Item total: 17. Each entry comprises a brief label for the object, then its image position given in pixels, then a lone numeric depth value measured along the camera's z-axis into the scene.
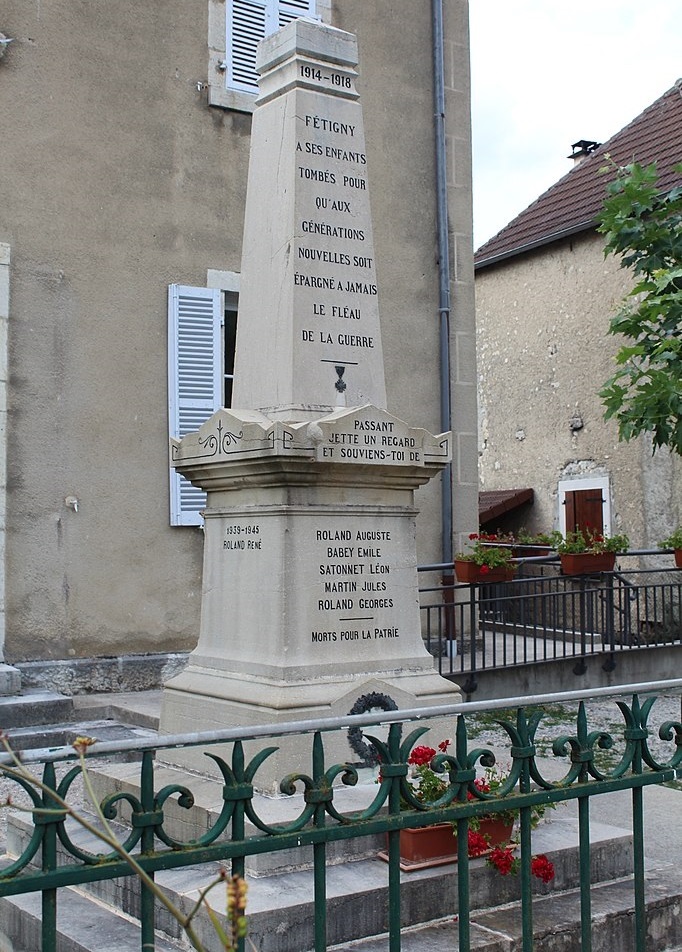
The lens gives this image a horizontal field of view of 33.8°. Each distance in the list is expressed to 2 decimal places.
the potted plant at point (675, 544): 11.04
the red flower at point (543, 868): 3.51
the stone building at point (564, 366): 14.43
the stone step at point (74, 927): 3.53
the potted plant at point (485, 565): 9.28
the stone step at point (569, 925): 3.53
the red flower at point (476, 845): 3.74
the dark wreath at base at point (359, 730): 4.52
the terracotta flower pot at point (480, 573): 9.32
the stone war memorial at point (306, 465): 4.52
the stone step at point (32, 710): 6.96
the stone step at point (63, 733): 6.58
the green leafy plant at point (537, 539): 10.32
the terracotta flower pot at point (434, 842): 3.78
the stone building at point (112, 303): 8.17
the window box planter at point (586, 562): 10.02
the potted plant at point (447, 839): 3.69
